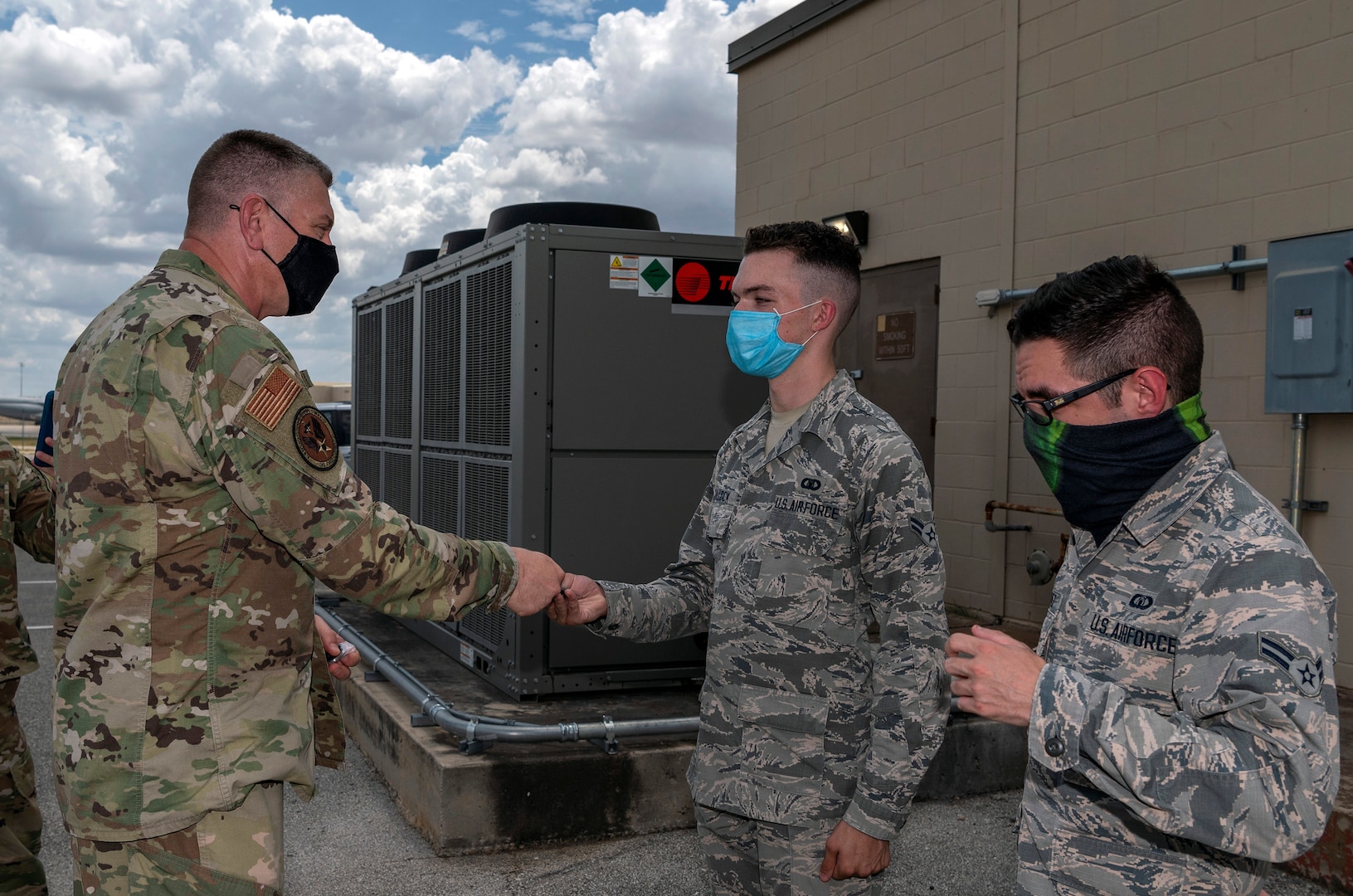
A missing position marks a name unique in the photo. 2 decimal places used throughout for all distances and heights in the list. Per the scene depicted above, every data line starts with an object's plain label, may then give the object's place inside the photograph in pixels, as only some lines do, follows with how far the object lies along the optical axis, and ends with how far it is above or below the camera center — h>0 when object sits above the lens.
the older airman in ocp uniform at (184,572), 1.96 -0.32
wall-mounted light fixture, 8.30 +1.65
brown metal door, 7.81 +0.66
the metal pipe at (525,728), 3.97 -1.23
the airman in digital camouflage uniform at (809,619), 2.23 -0.48
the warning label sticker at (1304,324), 5.04 +0.54
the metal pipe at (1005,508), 6.61 -0.56
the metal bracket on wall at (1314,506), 5.21 -0.37
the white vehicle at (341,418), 14.50 -0.04
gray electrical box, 4.92 +0.53
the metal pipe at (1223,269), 5.49 +0.91
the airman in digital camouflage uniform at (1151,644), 1.38 -0.33
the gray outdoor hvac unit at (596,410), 4.52 +0.05
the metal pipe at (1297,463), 5.25 -0.15
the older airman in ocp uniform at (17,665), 2.77 -0.74
